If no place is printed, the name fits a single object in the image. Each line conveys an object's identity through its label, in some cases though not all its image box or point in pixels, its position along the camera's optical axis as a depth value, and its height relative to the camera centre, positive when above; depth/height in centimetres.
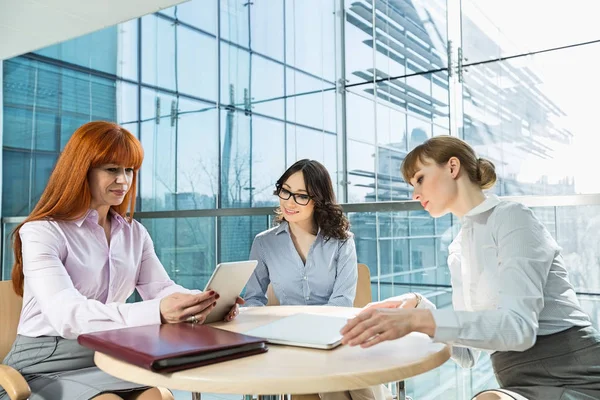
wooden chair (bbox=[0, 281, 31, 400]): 179 -31
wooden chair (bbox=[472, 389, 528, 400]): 124 -43
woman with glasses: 230 -11
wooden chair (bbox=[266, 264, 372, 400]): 235 -30
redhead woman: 139 -16
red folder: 100 -26
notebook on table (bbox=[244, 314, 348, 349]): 119 -27
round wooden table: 95 -29
